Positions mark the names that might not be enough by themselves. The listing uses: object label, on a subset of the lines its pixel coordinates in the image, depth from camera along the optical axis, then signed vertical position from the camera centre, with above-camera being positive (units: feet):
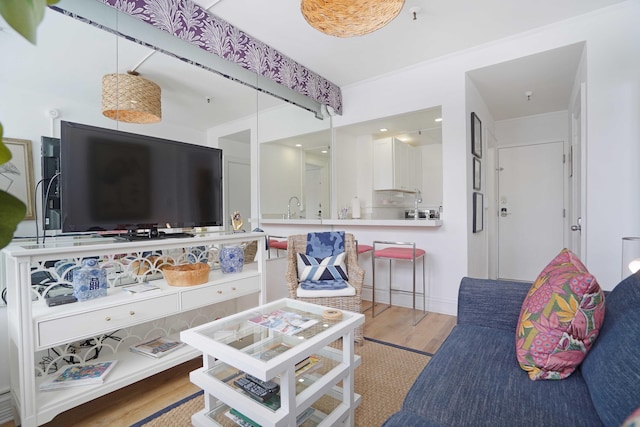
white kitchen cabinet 14.82 +2.16
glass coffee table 4.02 -2.46
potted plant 0.83 +0.50
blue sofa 2.90 -2.07
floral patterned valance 6.74 +4.41
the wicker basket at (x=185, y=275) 6.56 -1.35
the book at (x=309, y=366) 4.89 -2.51
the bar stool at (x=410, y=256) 9.91 -1.49
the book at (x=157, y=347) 6.27 -2.80
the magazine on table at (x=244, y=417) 4.56 -3.09
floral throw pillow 3.65 -1.42
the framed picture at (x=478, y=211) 11.23 -0.11
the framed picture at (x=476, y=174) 11.27 +1.27
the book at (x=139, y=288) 6.09 -1.52
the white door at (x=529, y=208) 14.55 -0.01
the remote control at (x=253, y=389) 4.39 -2.57
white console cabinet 4.65 -1.75
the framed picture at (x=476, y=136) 10.86 +2.61
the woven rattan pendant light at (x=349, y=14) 5.92 +3.82
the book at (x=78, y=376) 5.12 -2.78
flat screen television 5.64 +0.61
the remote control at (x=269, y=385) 4.54 -2.56
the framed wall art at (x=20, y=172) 4.78 +0.62
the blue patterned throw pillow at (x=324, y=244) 9.37 -1.03
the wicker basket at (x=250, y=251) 8.72 -1.14
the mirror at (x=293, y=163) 10.44 +1.78
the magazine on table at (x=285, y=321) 5.20 -1.94
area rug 5.26 -3.46
